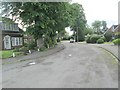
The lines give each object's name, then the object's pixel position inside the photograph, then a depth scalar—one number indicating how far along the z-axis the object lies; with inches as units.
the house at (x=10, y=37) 693.7
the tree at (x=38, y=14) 478.5
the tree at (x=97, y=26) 2530.4
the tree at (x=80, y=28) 1539.3
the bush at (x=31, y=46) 584.5
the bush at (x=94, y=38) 1128.0
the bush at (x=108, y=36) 1163.4
